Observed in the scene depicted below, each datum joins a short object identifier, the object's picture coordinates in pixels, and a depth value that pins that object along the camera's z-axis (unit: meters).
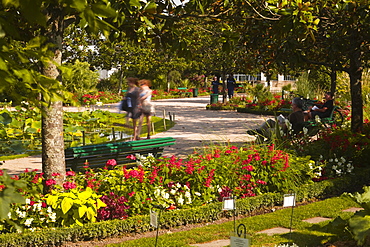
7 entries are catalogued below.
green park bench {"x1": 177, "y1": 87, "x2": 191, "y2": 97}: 37.34
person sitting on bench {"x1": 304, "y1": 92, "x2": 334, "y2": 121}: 12.14
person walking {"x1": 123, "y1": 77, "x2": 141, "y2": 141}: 11.41
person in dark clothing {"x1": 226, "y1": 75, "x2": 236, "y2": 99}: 29.88
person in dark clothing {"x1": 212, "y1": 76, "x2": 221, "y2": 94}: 38.12
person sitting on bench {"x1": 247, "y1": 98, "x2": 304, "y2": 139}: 9.10
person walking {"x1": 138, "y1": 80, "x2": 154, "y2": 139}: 11.45
